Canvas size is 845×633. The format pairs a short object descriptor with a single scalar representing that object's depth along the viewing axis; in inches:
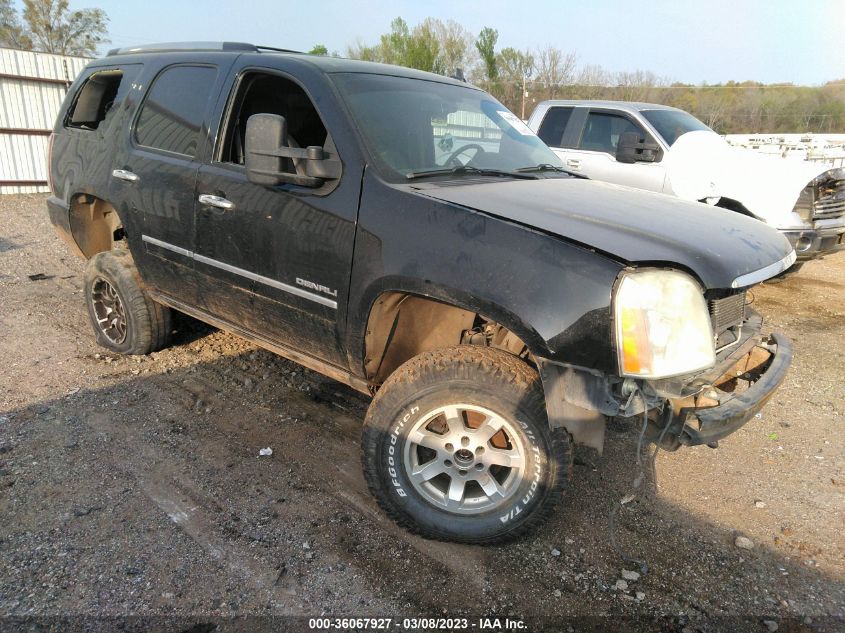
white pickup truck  265.0
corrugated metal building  526.1
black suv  91.8
